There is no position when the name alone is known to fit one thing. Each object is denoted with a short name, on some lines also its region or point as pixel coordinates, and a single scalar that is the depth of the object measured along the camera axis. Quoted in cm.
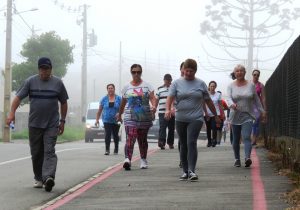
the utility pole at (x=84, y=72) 5850
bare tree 7944
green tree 5684
